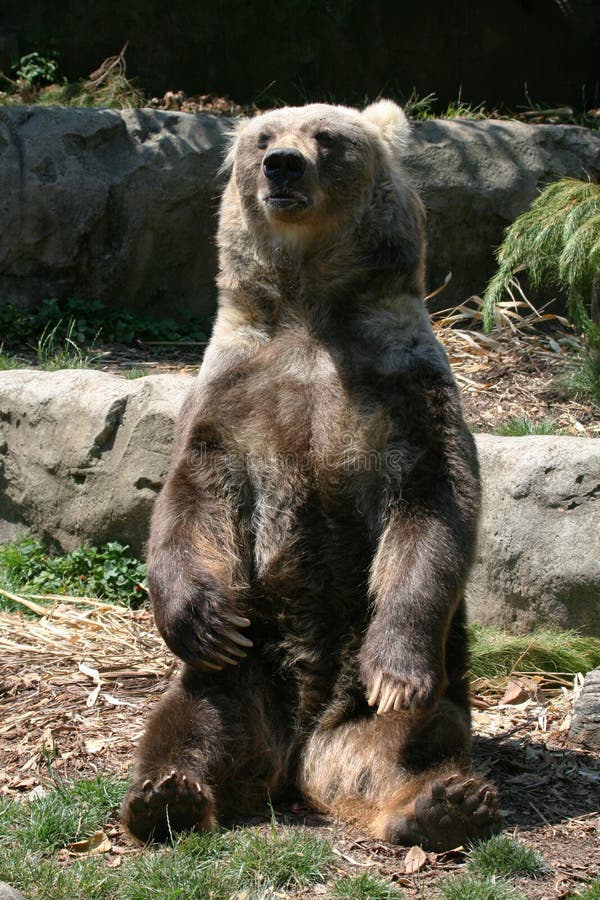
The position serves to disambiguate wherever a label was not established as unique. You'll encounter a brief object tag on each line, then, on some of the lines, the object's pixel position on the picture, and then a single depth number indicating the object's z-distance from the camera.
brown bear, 8.27
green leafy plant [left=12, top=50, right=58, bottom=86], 24.89
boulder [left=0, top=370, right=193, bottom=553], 13.77
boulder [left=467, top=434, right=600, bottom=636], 11.62
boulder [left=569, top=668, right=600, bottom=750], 9.91
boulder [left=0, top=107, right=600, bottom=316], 19.37
